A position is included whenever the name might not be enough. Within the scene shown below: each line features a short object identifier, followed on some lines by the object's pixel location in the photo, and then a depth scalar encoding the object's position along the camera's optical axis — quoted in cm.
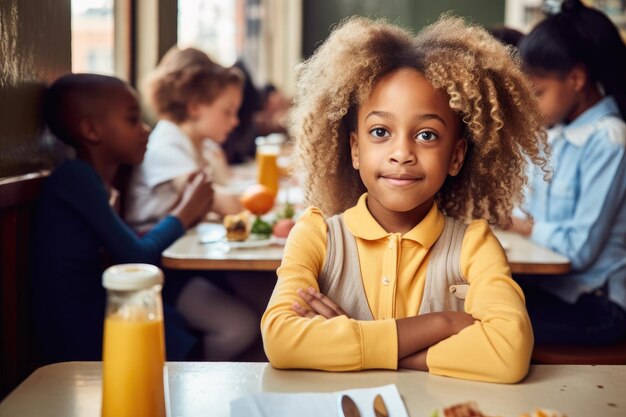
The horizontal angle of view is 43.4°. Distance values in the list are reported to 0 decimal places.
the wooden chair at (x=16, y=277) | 183
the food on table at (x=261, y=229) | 242
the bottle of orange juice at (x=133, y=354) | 91
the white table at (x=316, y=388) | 108
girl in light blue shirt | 232
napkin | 103
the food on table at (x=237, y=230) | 237
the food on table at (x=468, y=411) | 98
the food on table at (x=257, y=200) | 279
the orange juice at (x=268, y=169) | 335
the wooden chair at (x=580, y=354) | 215
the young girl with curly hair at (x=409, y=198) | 128
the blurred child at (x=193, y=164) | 266
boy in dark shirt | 207
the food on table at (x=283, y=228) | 238
